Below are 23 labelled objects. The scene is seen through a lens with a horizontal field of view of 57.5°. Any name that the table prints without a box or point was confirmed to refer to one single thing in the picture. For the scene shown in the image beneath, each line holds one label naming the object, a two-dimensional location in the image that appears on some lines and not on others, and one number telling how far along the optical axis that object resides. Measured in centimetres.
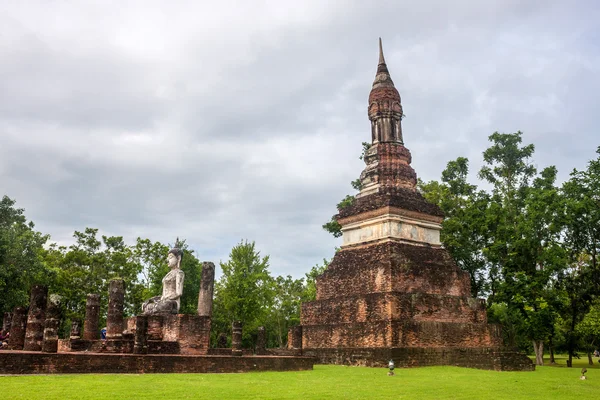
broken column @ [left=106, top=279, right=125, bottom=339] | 1819
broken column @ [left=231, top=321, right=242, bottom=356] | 1825
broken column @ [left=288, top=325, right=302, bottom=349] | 2285
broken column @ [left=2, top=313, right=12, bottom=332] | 2394
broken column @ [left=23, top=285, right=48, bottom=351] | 1581
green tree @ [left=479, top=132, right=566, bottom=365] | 2659
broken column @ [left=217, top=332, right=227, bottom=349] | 2908
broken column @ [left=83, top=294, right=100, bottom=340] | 2156
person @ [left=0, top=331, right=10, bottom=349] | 2241
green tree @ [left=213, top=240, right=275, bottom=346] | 3369
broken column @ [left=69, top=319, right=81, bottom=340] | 2467
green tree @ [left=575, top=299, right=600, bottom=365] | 2380
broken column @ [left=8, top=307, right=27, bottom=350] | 1902
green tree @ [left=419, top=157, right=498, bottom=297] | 2927
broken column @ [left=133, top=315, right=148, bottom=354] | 1541
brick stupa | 1962
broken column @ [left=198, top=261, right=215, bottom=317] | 1961
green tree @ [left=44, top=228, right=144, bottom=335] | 3562
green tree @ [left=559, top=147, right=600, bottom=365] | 2600
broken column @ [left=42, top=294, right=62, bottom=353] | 1491
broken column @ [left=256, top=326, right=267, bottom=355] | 2392
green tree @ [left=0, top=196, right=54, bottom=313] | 2659
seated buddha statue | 1906
